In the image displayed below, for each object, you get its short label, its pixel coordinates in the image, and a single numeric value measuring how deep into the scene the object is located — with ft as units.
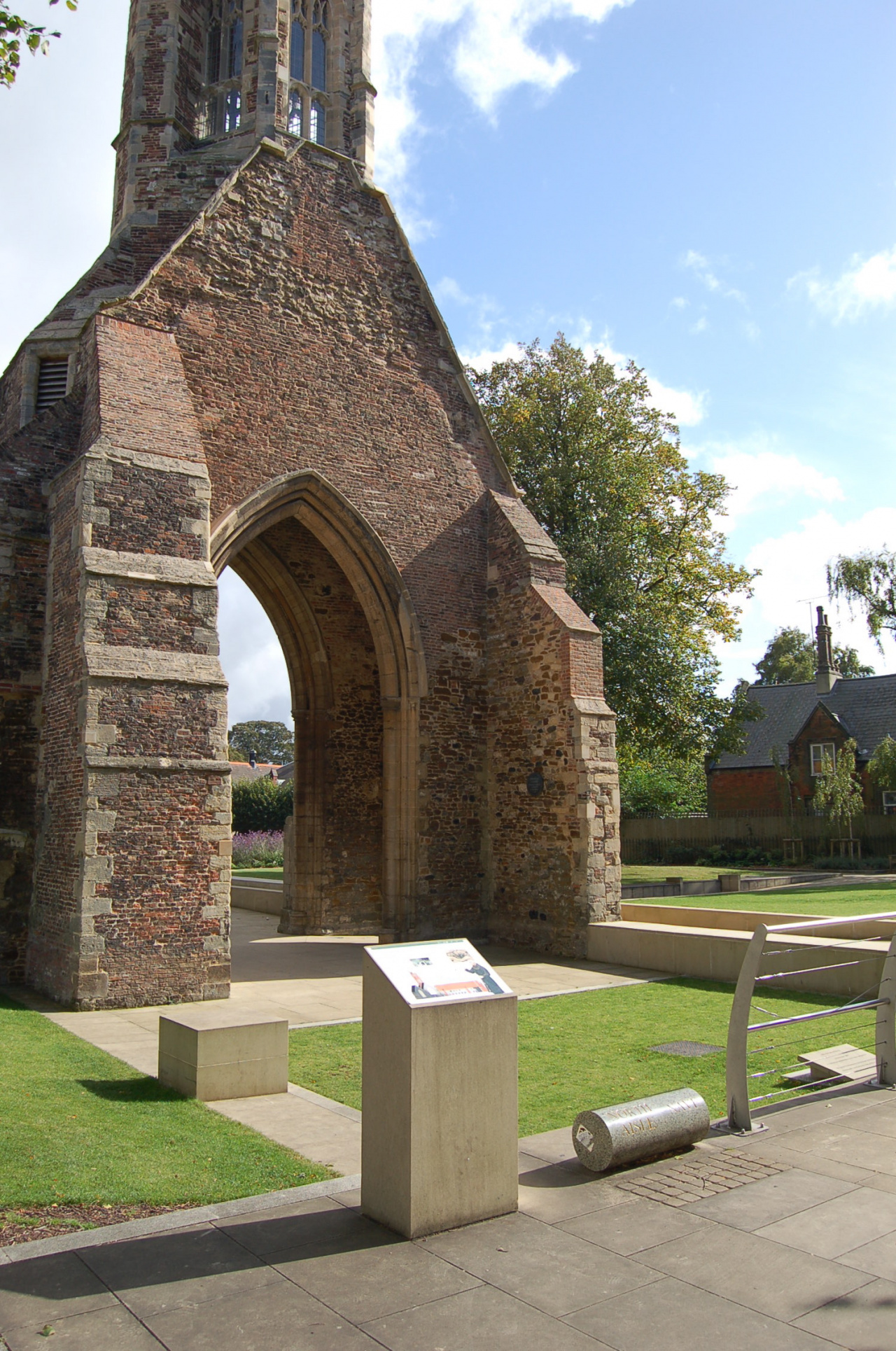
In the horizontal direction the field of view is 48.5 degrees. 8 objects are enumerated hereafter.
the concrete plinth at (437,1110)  13.70
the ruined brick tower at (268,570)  33.22
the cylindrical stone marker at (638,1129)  15.71
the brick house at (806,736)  130.62
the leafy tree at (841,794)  112.06
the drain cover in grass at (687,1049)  25.22
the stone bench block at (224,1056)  21.06
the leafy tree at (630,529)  70.54
